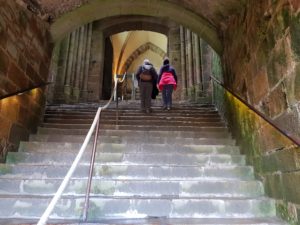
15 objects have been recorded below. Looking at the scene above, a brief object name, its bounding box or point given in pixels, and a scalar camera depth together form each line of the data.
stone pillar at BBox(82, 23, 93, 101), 8.62
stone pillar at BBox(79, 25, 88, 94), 8.62
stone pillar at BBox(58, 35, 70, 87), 8.30
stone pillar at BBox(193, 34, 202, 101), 7.57
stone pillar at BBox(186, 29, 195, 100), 7.82
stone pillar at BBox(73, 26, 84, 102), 8.31
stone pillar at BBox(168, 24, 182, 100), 8.43
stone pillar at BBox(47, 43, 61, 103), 7.71
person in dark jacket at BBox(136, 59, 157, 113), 4.85
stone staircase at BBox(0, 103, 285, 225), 2.15
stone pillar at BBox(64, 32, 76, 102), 8.12
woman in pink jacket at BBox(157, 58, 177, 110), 5.15
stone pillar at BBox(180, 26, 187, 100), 8.10
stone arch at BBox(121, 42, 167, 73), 14.25
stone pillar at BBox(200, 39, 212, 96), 7.50
